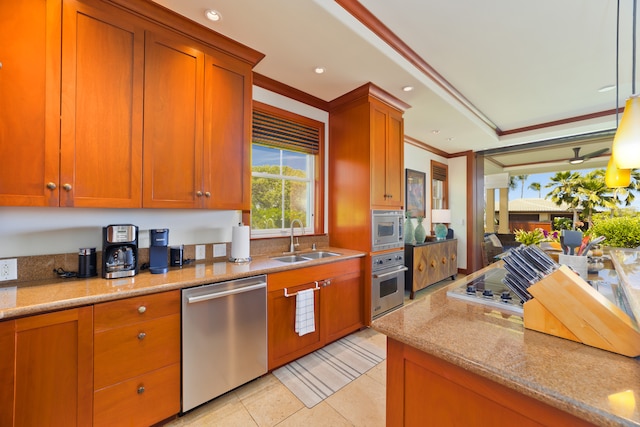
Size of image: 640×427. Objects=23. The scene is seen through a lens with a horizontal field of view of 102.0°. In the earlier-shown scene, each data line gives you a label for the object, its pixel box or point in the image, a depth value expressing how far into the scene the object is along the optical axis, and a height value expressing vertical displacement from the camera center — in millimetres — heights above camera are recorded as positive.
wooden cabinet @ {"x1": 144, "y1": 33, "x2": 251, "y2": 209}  1771 +664
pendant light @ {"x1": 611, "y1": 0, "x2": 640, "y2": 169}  1396 +442
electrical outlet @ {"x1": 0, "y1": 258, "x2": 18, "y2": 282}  1519 -316
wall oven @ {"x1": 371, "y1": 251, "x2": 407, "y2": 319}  2842 -772
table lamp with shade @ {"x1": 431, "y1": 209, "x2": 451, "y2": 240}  5031 -5
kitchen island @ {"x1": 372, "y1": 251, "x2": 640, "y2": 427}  617 -421
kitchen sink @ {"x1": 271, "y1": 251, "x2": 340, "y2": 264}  2620 -429
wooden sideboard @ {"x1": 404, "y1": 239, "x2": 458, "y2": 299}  3900 -772
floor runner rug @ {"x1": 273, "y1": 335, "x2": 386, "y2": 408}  1928 -1291
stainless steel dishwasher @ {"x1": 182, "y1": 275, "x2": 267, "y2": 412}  1625 -826
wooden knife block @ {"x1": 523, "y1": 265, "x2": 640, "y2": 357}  769 -321
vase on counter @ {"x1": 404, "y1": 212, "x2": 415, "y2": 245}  4080 -288
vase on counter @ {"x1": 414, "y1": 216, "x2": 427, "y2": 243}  4272 -301
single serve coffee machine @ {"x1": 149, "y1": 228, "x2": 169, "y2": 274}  1803 -246
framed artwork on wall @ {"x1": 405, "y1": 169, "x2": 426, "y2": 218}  4584 +423
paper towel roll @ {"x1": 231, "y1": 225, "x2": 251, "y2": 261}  2205 -233
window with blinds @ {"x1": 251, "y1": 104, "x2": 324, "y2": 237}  2732 +523
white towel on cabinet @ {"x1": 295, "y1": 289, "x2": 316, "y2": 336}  2164 -821
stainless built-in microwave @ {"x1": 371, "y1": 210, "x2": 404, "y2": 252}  2859 -162
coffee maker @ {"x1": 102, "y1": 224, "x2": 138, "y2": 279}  1615 -226
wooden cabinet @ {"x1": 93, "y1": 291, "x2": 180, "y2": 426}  1361 -813
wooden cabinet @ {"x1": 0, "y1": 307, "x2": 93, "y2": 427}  1153 -728
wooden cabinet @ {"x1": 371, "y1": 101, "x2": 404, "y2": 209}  2852 +684
